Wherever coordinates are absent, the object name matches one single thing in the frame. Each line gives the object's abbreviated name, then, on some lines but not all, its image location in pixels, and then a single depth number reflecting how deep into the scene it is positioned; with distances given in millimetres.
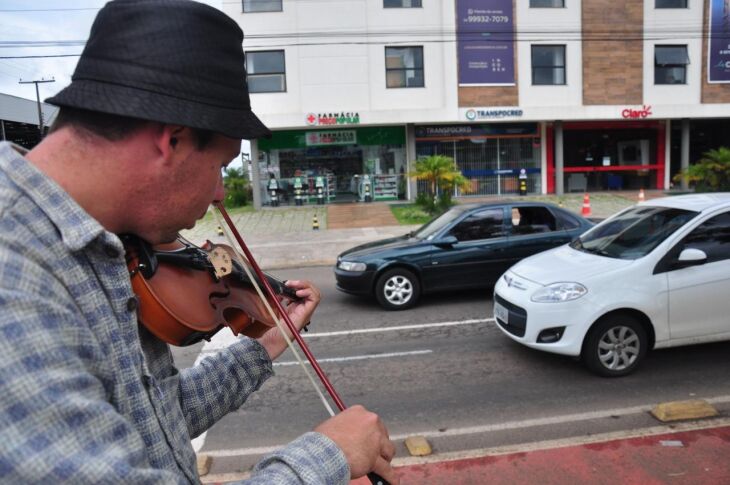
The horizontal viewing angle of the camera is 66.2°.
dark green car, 8141
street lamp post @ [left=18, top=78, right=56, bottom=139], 34688
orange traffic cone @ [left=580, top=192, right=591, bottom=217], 18014
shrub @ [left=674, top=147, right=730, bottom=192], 19906
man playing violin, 775
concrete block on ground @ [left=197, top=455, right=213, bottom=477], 3875
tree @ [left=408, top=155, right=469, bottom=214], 17953
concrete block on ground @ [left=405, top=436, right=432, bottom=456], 3950
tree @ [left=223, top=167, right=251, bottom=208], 22625
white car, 5090
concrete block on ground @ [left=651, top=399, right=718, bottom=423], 4227
